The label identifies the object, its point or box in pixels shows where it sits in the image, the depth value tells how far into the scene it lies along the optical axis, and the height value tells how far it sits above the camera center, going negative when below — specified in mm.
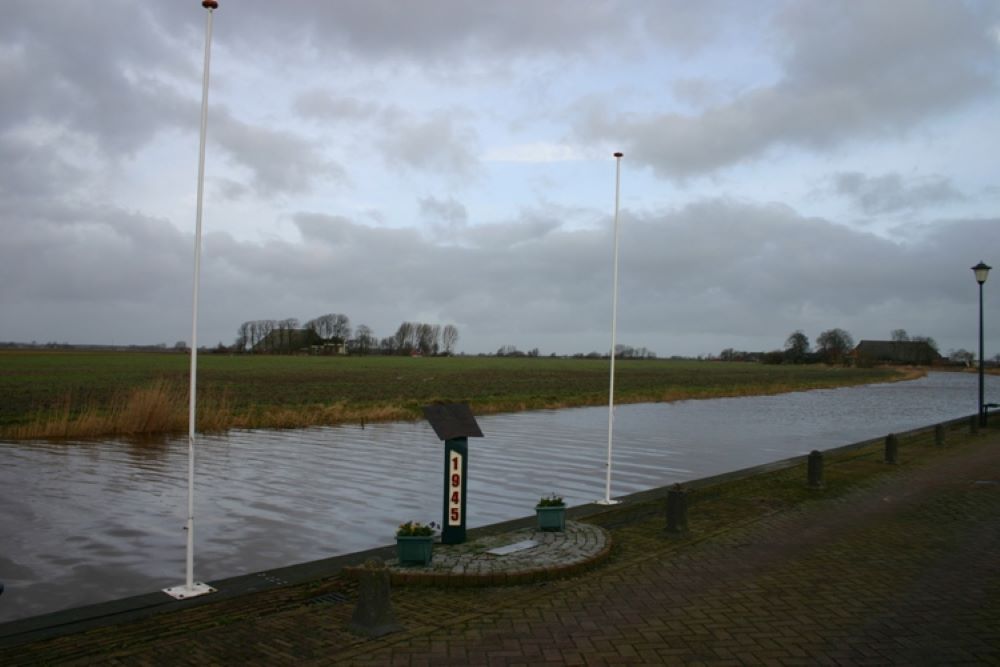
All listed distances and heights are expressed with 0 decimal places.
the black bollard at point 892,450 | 15594 -1632
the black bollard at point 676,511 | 8617 -1670
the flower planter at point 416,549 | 6969 -1776
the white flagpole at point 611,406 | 10316 -613
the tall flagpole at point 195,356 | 6410 -57
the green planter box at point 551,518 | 8438 -1751
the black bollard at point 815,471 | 12188 -1652
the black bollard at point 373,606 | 5398 -1796
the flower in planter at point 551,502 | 8398 -1567
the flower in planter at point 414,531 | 6988 -1605
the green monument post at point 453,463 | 7734 -1081
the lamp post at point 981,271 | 22734 +3065
